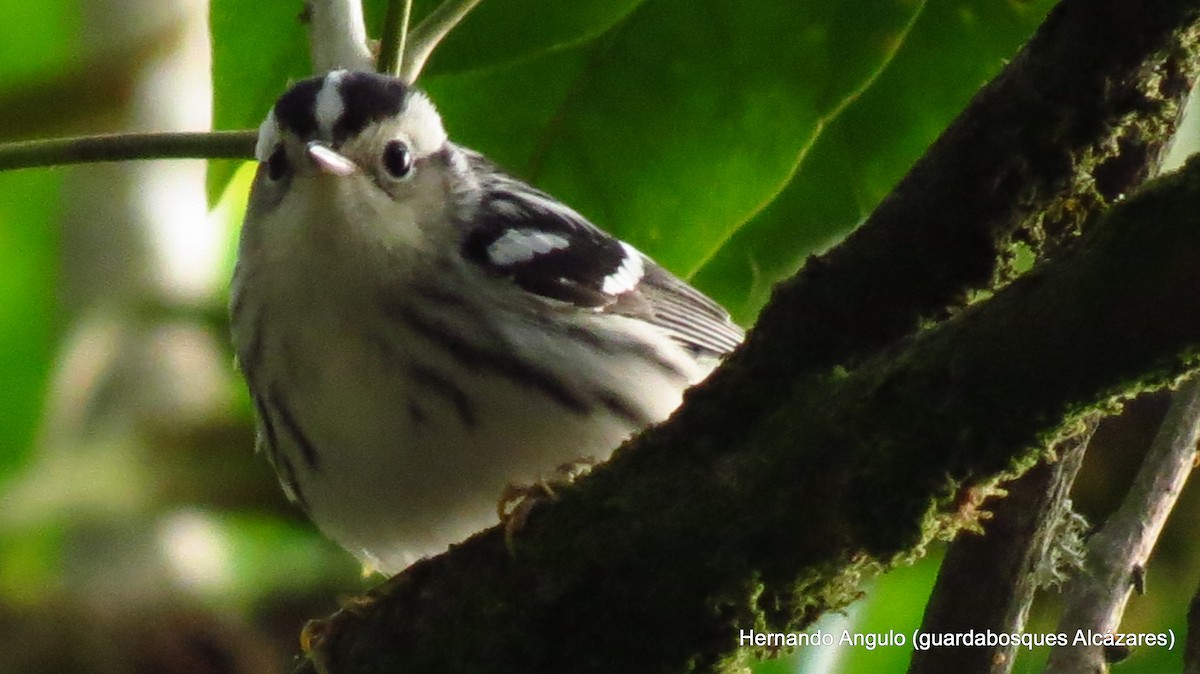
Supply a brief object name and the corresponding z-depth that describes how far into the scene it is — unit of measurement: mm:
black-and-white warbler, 4930
